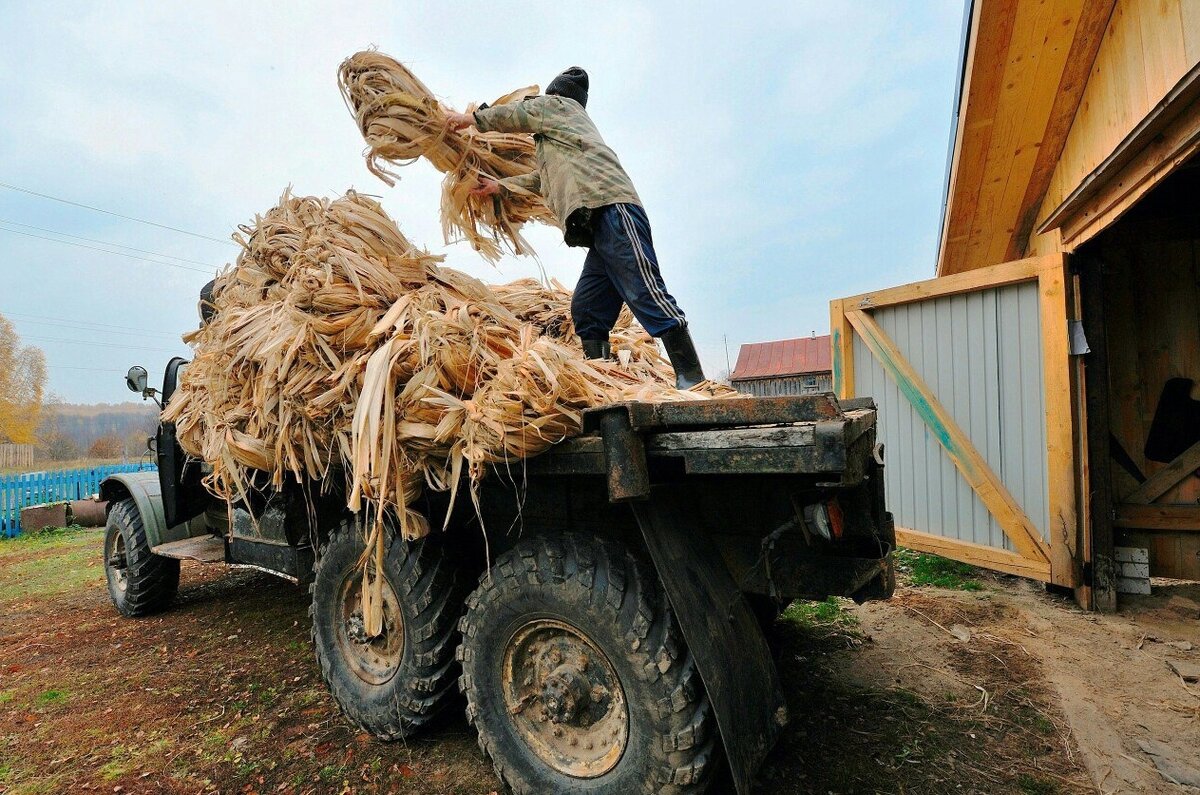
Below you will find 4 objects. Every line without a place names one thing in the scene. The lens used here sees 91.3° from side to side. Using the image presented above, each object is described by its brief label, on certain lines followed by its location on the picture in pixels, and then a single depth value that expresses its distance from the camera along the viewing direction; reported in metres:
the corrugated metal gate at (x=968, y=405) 4.46
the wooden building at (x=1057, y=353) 4.15
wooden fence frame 4.23
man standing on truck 2.57
